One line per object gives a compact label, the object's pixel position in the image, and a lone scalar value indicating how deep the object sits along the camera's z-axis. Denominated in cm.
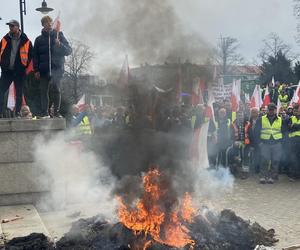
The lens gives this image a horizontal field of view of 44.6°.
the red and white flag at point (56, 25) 652
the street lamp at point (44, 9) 701
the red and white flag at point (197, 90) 601
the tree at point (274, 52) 2244
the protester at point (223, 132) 936
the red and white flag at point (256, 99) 1099
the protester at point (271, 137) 898
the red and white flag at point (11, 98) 747
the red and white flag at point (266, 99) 1170
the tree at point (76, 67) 582
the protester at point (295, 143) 912
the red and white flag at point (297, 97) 1037
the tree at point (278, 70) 1922
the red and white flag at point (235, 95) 1071
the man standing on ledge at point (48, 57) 647
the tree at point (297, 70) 1820
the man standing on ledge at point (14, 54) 638
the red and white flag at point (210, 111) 952
